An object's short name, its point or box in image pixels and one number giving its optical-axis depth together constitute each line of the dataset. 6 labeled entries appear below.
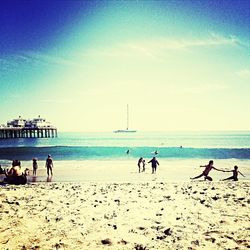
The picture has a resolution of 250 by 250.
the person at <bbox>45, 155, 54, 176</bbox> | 18.10
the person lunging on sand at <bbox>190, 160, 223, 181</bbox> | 15.90
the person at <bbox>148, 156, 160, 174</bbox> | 20.27
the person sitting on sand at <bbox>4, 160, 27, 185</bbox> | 13.51
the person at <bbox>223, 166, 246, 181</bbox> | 15.30
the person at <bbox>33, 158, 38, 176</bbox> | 19.02
